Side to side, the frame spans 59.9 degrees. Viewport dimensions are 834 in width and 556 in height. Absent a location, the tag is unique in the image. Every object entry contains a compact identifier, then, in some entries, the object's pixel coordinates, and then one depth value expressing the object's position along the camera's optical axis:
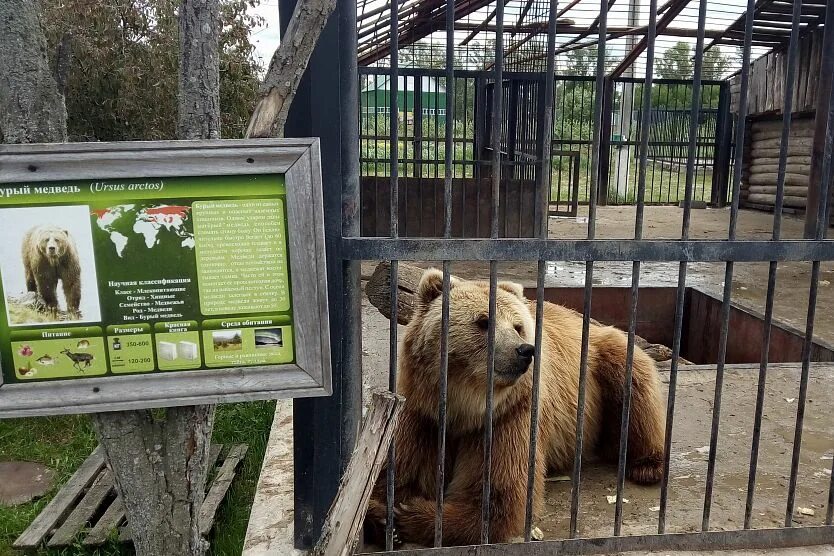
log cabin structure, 13.67
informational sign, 2.06
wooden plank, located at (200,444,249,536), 4.23
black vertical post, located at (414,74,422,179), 10.68
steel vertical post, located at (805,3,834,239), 10.80
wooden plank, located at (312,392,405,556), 2.02
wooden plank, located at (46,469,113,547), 4.10
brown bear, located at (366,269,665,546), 3.31
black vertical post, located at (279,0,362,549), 2.58
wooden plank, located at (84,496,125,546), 4.11
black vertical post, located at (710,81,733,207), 17.89
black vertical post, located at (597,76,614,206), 16.48
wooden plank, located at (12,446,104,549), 4.11
